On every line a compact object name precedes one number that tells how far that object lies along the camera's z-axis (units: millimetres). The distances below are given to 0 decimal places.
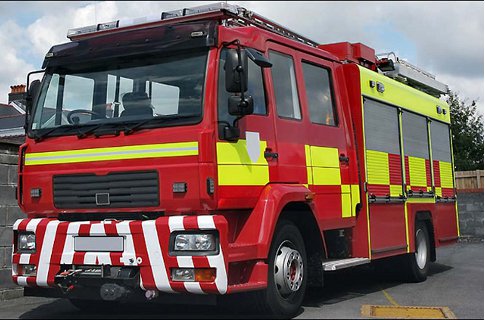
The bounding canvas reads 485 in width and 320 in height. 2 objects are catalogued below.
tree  24562
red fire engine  5438
